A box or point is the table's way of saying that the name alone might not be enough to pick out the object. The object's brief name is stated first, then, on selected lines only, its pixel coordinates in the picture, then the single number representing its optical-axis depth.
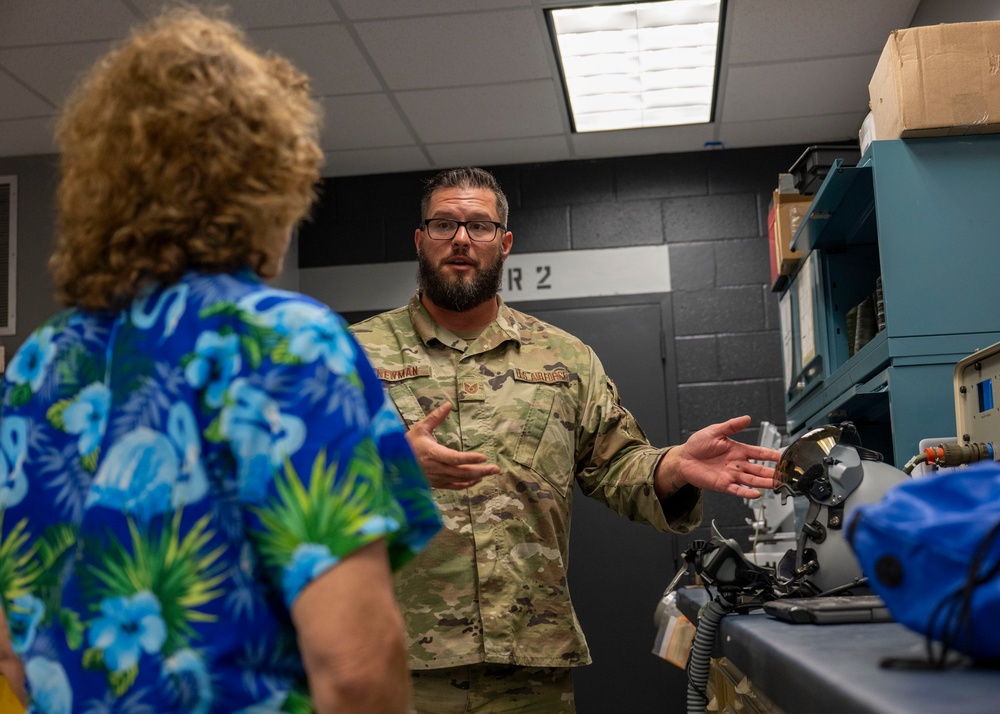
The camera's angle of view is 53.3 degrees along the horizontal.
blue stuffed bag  0.83
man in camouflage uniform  1.85
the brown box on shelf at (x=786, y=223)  3.30
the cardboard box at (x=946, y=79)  2.23
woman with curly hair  0.75
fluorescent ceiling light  3.44
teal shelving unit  2.15
